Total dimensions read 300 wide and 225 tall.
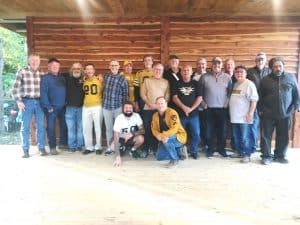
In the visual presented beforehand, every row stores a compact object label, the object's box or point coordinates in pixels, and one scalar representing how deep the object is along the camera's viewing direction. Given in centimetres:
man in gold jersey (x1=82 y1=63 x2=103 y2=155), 357
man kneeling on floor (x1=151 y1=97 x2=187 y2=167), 315
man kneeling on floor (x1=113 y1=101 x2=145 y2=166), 338
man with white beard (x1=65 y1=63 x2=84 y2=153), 362
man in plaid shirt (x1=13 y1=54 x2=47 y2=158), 340
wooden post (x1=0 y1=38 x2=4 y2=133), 675
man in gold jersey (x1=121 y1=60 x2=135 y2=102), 362
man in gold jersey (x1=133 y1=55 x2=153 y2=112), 353
